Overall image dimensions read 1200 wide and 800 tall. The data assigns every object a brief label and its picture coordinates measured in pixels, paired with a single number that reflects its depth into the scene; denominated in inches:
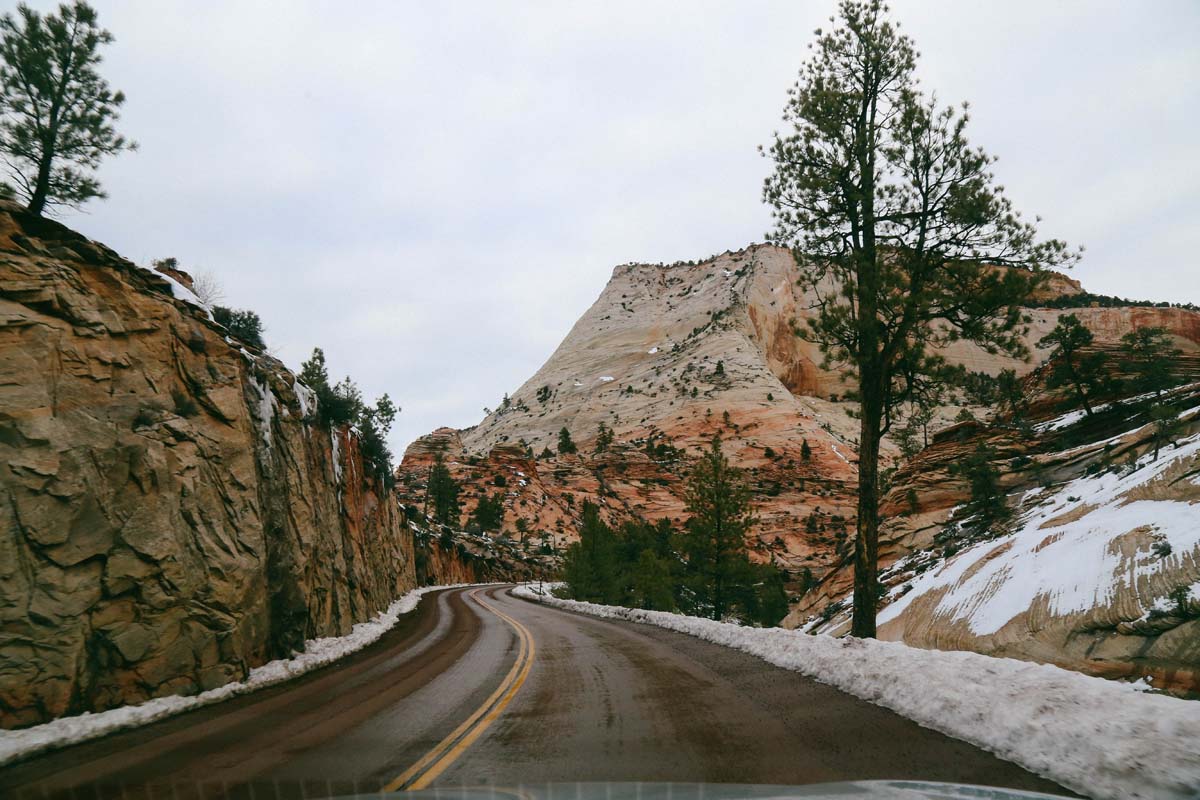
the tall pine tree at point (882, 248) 500.7
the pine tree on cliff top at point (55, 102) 467.5
